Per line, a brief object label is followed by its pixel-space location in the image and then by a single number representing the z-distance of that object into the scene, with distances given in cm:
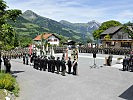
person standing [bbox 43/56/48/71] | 1242
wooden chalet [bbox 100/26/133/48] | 3273
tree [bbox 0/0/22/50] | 925
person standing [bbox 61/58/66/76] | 1095
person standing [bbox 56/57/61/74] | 1148
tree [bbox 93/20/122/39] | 4751
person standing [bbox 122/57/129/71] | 1244
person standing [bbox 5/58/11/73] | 1129
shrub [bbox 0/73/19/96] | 763
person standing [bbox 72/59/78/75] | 1112
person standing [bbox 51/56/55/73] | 1181
